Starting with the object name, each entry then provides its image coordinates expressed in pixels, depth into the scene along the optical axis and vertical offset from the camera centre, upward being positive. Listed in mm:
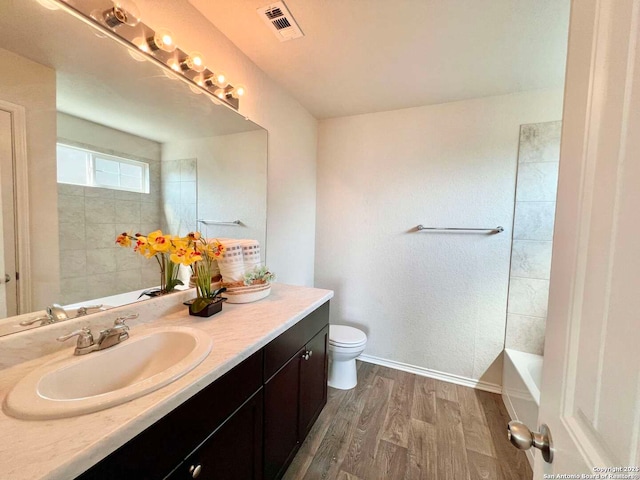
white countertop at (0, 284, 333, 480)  449 -440
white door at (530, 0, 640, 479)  328 -33
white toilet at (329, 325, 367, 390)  1921 -996
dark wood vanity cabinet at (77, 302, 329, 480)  605 -661
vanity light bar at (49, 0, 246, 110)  926 +765
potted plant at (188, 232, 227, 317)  1162 -265
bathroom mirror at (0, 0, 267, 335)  792 +264
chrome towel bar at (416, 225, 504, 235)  1904 +17
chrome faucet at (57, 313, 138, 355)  813 -402
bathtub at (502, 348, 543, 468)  1421 -963
